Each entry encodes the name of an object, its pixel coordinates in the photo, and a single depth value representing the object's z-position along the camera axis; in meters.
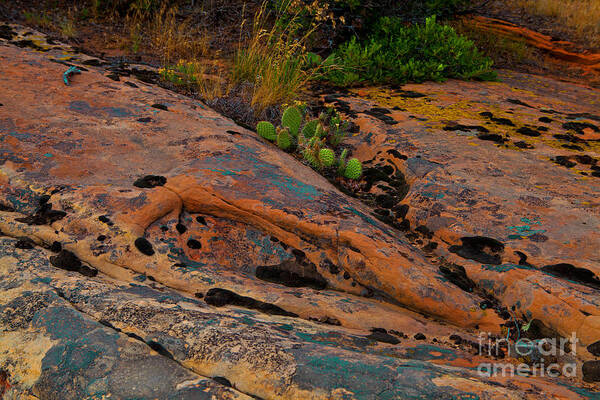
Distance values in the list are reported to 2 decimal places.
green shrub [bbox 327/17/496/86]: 6.05
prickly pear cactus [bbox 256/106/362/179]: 3.96
